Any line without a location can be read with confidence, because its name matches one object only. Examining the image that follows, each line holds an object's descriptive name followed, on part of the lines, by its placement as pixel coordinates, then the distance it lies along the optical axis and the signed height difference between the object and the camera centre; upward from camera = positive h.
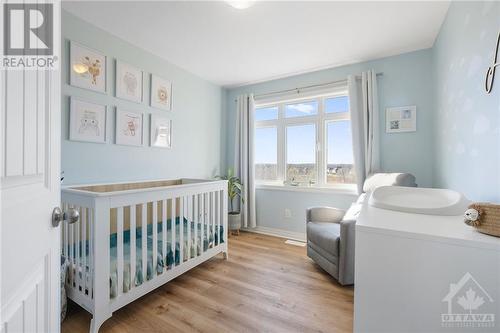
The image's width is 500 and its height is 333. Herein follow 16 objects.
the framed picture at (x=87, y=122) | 1.93 +0.42
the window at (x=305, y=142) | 2.93 +0.38
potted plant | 3.30 -0.45
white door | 0.41 -0.07
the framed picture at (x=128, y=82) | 2.26 +0.92
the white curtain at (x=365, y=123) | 2.55 +0.53
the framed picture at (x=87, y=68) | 1.92 +0.91
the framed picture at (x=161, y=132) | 2.62 +0.44
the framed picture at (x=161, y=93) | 2.60 +0.91
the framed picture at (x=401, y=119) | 2.45 +0.56
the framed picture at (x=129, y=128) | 2.28 +0.43
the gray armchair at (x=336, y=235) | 1.86 -0.62
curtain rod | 2.69 +1.12
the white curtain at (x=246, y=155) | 3.37 +0.20
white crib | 1.36 -0.63
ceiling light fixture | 1.65 +1.25
